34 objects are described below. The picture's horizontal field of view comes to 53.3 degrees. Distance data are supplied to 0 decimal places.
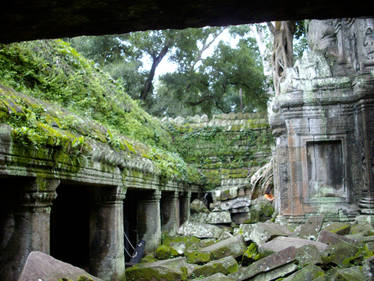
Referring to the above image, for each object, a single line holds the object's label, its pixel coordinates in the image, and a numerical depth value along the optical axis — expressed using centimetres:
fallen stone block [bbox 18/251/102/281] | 301
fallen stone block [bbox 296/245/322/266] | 524
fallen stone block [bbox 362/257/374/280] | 379
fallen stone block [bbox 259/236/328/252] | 638
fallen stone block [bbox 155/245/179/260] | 774
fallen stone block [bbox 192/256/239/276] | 606
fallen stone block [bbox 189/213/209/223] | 1145
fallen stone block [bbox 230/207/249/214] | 1159
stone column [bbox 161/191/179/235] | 1001
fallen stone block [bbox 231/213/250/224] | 1145
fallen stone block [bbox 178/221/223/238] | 936
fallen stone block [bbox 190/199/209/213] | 1272
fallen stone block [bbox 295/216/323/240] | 728
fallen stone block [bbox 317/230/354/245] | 607
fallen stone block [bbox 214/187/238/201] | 1293
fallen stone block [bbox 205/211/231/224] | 1109
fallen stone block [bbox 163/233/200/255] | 804
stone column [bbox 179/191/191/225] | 1187
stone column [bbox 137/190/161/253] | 829
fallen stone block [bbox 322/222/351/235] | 706
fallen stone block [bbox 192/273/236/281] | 513
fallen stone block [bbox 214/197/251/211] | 1173
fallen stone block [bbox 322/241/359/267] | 525
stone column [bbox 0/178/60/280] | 371
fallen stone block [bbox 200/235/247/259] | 694
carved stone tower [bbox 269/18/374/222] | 846
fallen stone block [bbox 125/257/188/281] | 583
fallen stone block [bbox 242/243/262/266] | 670
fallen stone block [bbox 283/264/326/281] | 461
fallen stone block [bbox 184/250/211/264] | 694
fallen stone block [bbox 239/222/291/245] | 715
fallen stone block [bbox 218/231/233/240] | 900
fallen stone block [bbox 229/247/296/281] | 519
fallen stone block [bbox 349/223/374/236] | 698
